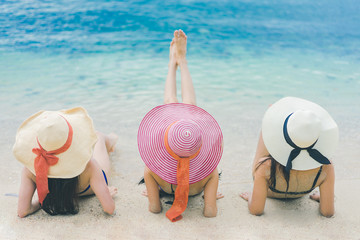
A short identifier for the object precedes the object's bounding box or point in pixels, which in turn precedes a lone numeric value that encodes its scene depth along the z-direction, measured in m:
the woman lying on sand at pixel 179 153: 2.12
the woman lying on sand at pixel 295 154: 2.08
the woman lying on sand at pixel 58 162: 2.08
